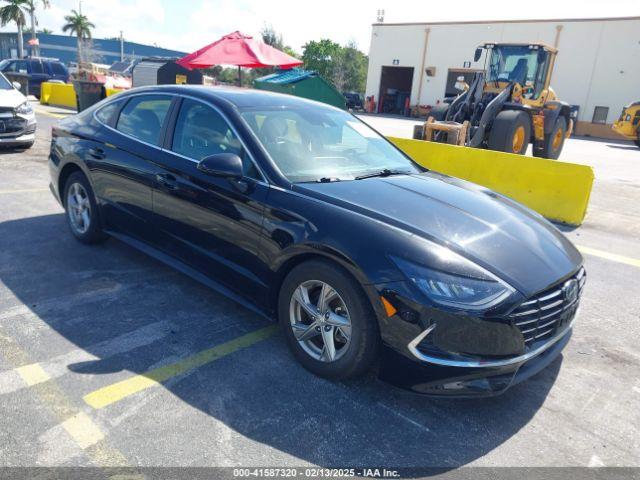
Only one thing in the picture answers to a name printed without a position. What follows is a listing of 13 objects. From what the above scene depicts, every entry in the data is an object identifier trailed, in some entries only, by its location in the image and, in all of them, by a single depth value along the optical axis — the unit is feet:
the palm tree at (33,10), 185.78
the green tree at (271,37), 221.25
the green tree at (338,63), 197.98
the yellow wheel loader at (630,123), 74.02
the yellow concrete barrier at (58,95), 64.18
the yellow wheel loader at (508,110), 35.58
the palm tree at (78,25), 231.16
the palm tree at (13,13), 184.55
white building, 102.47
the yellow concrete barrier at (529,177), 21.44
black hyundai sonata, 8.10
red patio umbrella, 40.75
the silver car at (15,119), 29.07
